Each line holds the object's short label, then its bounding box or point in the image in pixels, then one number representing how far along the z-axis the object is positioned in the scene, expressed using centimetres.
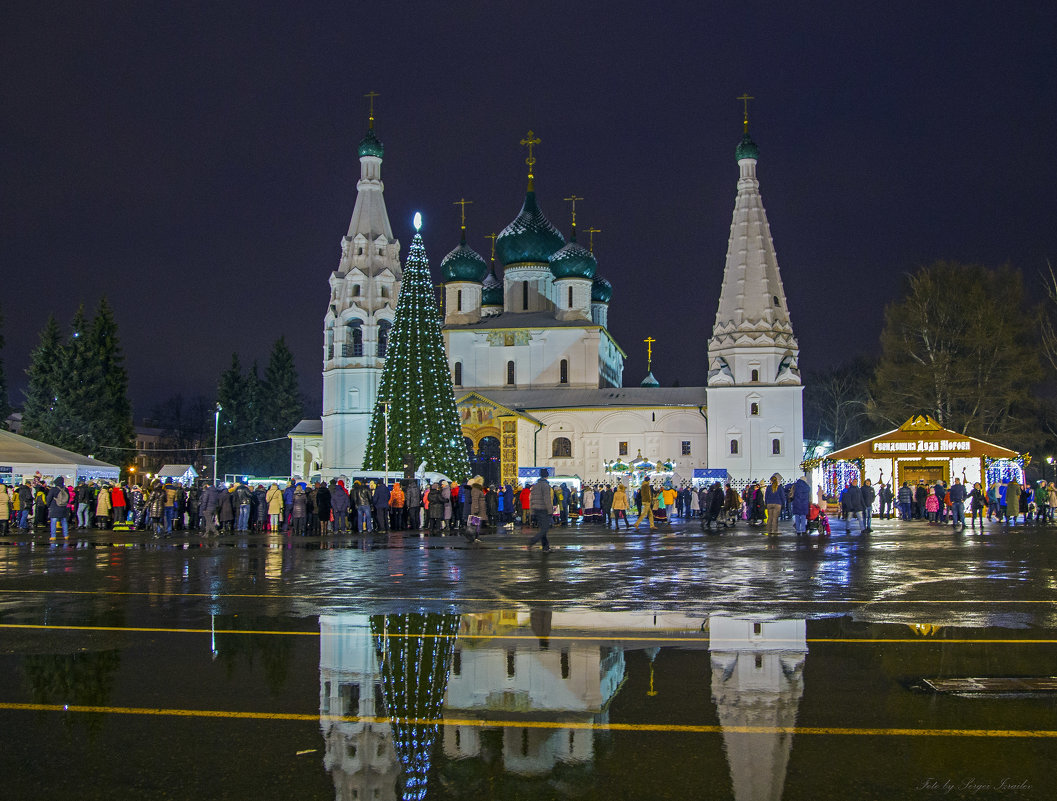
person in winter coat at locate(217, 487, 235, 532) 2668
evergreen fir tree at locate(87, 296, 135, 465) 5666
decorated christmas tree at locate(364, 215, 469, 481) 4003
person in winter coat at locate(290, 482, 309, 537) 2544
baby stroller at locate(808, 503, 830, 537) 2477
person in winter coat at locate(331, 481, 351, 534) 2637
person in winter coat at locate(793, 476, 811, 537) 2427
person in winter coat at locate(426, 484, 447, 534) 2545
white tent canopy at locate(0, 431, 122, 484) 3231
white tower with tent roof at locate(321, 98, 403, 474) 5988
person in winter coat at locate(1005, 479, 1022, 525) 3247
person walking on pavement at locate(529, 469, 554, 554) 1867
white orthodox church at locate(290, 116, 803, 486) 5706
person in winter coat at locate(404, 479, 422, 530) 2902
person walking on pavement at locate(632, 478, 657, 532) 2867
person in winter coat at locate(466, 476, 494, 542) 2077
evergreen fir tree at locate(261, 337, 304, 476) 8062
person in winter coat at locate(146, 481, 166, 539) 2797
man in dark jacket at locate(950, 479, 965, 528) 2916
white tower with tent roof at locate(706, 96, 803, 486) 5669
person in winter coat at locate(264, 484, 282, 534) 2681
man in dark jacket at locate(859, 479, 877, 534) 2753
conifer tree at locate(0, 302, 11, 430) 5741
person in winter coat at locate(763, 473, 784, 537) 2342
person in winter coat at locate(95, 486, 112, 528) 2890
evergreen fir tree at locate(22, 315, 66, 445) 5509
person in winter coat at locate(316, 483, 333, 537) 2602
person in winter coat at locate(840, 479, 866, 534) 2795
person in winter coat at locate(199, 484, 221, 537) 2575
